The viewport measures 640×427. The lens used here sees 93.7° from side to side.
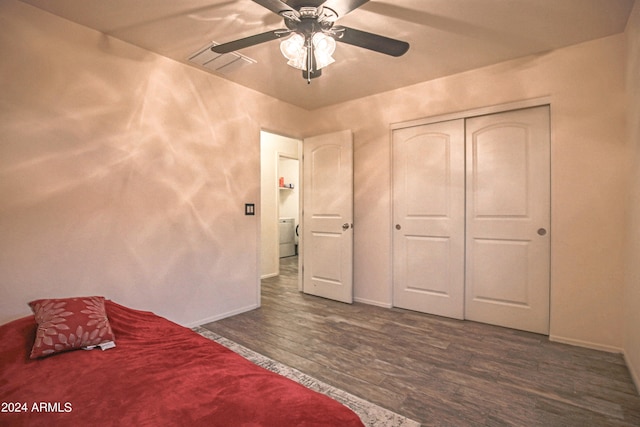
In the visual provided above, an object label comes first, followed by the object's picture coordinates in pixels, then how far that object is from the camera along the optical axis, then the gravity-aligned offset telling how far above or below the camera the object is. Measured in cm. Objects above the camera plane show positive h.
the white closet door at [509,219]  269 -9
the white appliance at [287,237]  690 -63
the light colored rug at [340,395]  159 -112
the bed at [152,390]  95 -65
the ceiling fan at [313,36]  150 +100
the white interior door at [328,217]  372 -9
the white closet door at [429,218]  311 -9
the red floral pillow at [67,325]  139 -56
